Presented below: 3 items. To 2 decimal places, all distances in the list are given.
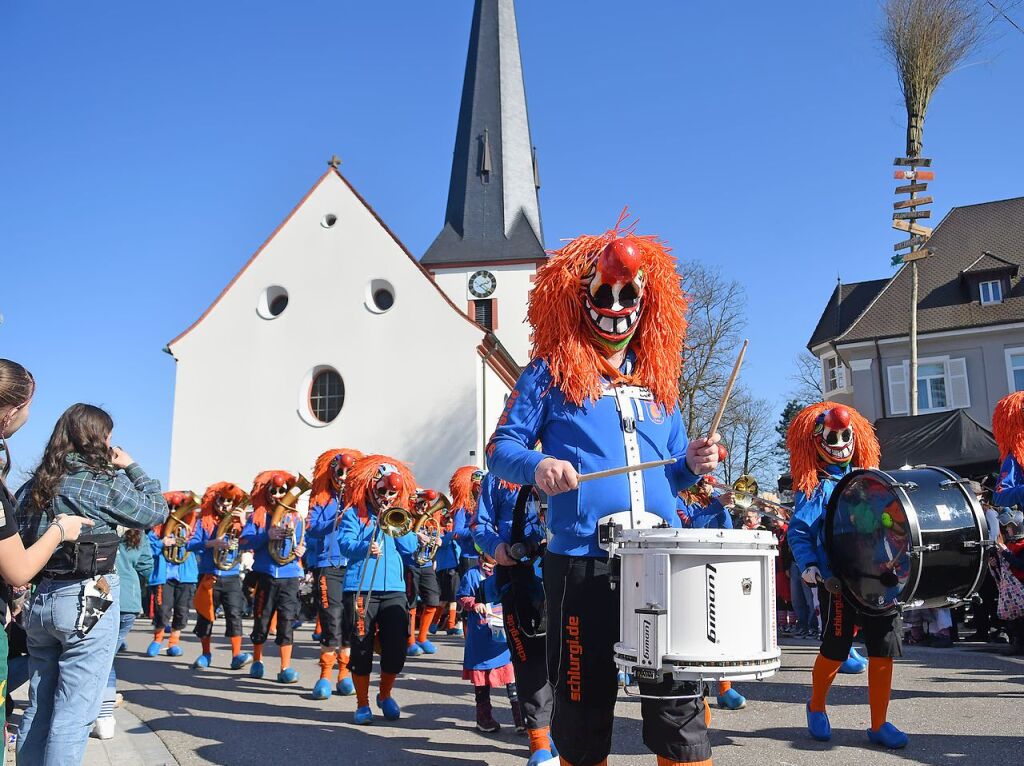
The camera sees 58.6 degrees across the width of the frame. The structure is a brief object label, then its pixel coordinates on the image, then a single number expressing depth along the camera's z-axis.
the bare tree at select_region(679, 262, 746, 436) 30.11
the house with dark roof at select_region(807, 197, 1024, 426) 30.19
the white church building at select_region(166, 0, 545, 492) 30.14
